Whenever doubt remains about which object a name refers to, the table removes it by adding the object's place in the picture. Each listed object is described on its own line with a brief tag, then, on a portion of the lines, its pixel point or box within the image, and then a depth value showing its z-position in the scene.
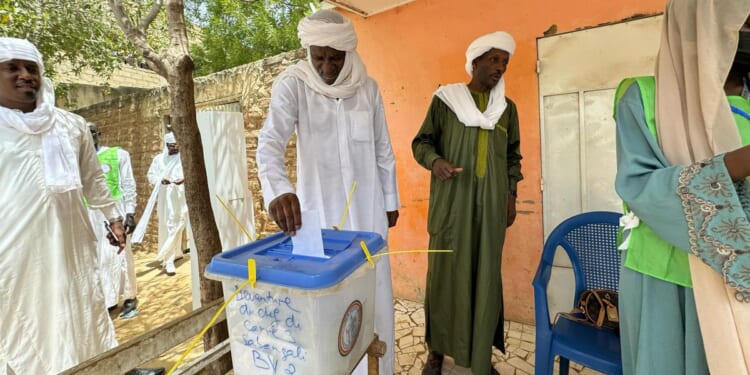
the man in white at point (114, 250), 3.60
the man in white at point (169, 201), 4.93
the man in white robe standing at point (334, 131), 1.52
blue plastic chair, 1.45
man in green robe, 1.89
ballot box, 0.79
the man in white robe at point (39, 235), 1.63
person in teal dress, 0.86
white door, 2.17
